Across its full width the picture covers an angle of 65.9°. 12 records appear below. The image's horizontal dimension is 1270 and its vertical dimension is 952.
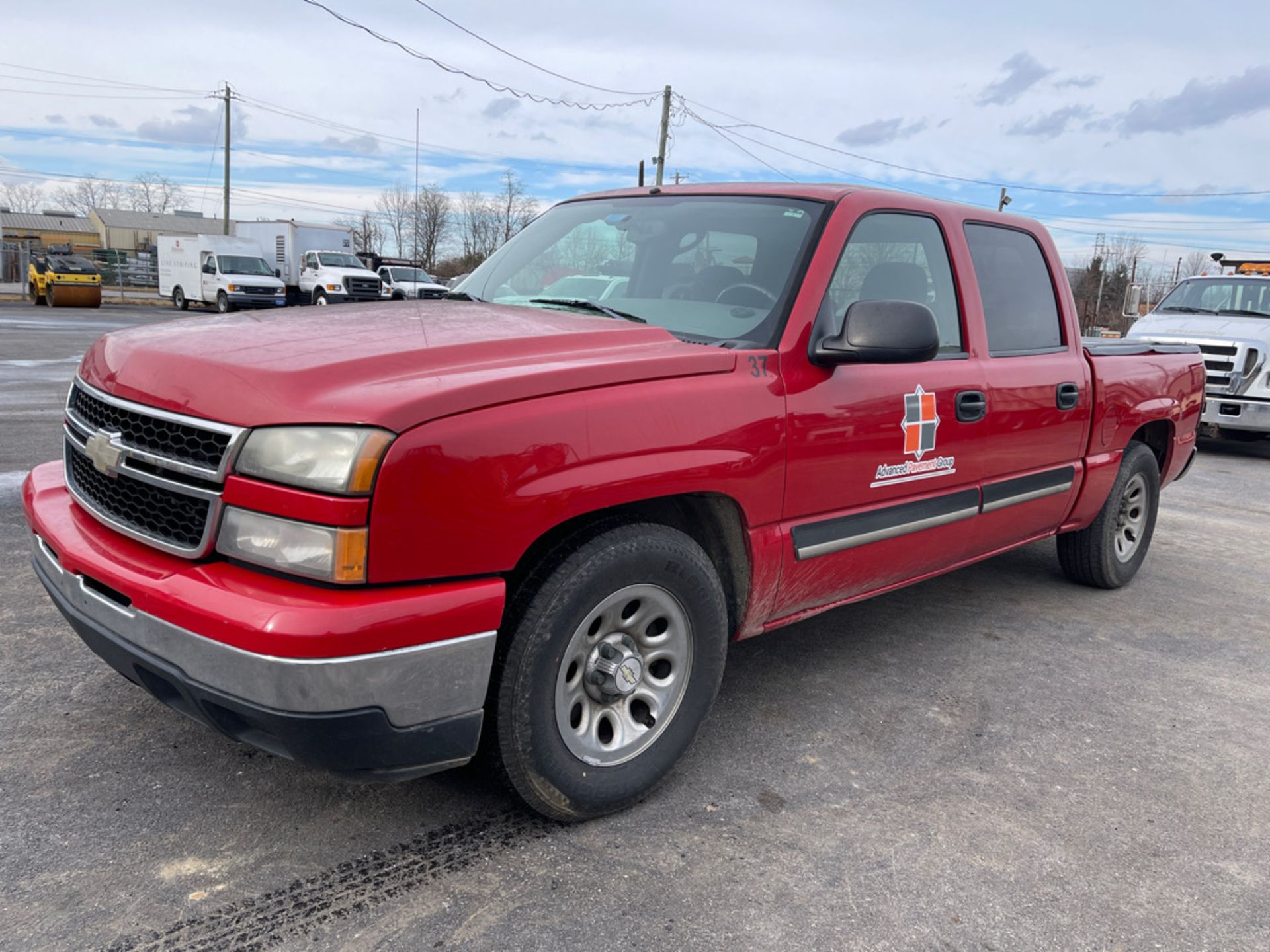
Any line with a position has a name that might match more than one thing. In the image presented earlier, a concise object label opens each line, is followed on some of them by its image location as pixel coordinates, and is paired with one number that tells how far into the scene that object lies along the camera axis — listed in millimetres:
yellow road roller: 27453
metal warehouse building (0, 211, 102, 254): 88500
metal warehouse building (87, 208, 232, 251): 95125
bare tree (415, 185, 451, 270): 66875
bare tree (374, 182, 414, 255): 66062
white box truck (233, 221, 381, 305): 31047
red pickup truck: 2080
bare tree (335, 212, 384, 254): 74500
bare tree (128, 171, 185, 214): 106375
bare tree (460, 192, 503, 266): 65250
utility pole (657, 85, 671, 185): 32594
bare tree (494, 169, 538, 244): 61531
